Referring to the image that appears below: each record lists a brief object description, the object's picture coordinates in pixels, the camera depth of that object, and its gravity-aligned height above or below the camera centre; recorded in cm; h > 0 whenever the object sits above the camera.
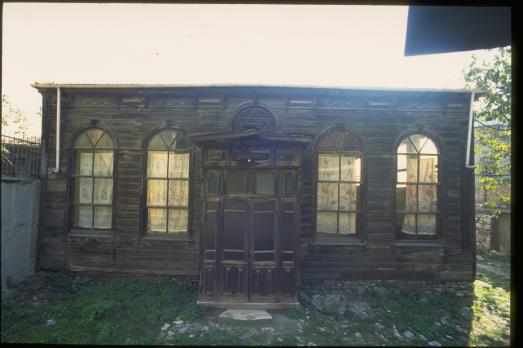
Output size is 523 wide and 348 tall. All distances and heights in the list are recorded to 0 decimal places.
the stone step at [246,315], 509 -264
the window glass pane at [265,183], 561 -2
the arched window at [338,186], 672 -5
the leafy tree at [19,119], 1280 +311
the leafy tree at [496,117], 930 +249
